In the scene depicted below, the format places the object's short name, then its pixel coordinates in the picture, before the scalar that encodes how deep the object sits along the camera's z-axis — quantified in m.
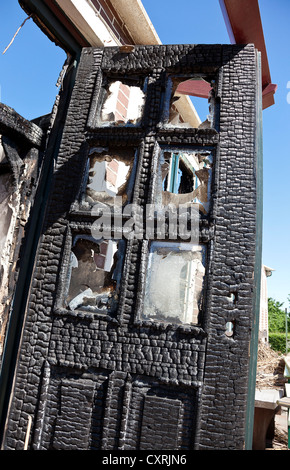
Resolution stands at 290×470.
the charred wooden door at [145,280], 1.55
